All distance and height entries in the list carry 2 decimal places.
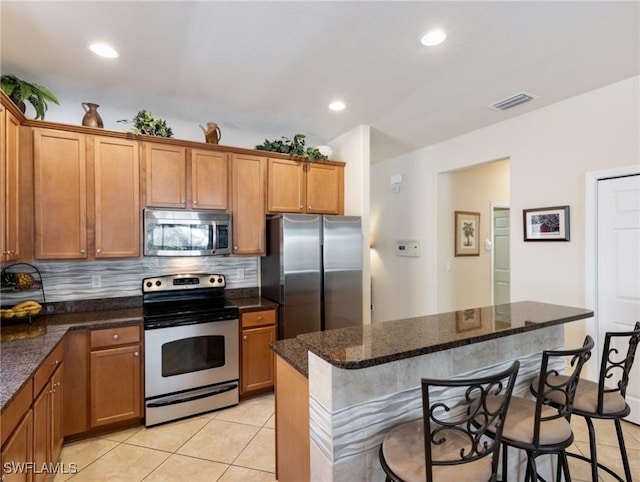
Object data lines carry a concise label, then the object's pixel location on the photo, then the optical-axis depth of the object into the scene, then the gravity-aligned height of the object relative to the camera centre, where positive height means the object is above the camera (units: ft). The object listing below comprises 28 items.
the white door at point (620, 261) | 8.59 -0.63
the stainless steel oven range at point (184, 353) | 8.84 -3.11
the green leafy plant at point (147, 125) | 9.74 +3.47
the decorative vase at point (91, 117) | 9.11 +3.48
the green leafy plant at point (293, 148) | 11.77 +3.34
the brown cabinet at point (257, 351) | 10.19 -3.43
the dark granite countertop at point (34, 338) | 4.92 -1.99
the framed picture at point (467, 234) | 14.70 +0.23
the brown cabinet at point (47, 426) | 5.62 -3.46
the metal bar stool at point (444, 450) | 3.64 -2.62
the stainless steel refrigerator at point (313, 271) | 10.51 -1.01
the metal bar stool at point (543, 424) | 4.46 -2.68
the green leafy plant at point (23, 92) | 7.60 +3.55
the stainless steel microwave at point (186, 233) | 9.62 +0.26
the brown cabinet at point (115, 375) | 8.26 -3.40
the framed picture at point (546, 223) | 9.87 +0.46
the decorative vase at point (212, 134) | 10.84 +3.53
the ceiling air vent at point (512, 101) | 9.53 +4.10
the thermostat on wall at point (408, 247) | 15.06 -0.35
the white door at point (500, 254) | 16.38 -0.76
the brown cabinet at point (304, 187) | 11.62 +1.96
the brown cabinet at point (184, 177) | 9.82 +2.00
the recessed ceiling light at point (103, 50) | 7.12 +4.23
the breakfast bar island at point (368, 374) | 4.41 -2.04
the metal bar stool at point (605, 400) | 5.39 -2.73
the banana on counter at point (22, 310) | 7.77 -1.61
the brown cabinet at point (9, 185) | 6.86 +1.26
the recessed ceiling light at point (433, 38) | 6.65 +4.14
